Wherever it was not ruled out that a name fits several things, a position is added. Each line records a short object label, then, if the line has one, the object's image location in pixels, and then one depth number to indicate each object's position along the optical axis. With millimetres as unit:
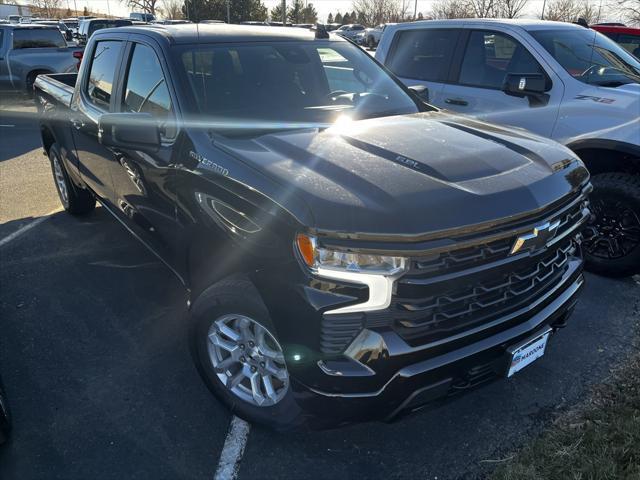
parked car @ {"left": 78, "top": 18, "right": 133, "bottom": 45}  17730
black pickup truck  1988
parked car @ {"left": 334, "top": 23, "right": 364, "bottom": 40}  40812
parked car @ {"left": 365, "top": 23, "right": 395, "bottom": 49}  20838
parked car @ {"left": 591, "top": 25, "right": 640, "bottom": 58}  8172
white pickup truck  4020
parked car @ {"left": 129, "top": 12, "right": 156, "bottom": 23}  27589
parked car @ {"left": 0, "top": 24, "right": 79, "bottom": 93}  12469
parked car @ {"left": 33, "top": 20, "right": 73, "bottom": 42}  17688
